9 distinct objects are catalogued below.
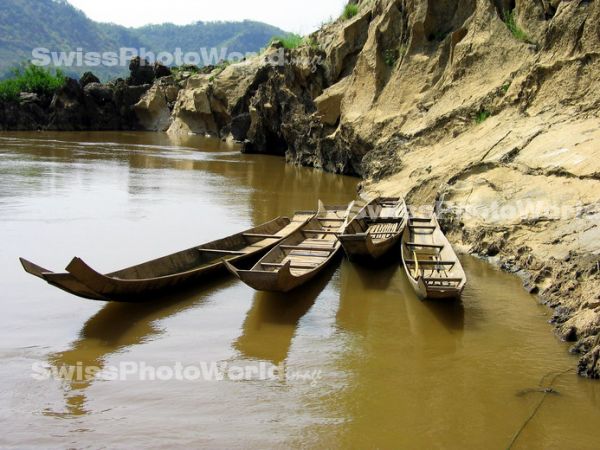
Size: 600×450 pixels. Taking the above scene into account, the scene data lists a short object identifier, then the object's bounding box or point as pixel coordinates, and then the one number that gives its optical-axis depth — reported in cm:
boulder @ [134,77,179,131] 5078
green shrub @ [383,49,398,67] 2135
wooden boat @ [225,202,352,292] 797
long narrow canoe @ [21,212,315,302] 704
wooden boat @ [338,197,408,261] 1005
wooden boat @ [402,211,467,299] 809
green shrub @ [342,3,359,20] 2681
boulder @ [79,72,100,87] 5250
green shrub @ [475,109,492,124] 1523
